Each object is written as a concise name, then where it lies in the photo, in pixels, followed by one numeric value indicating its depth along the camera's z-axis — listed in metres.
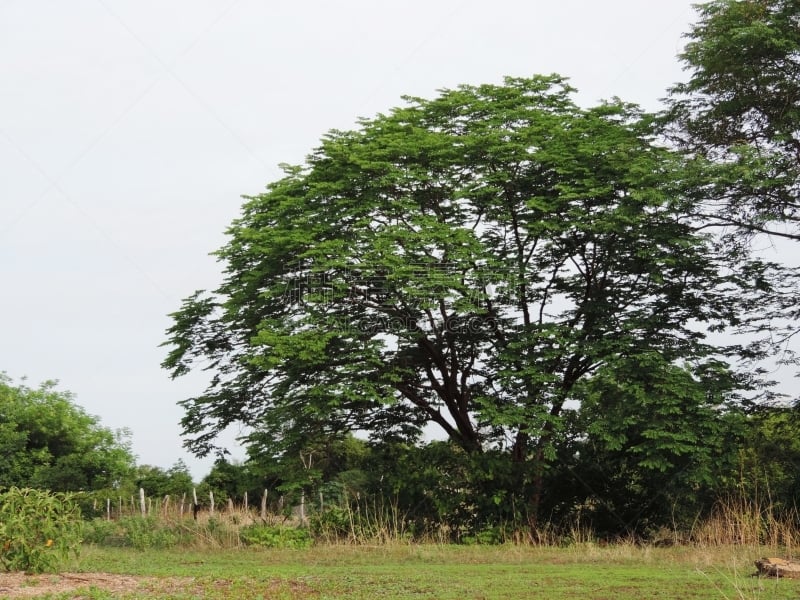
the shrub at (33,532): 10.52
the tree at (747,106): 16.75
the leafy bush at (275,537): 16.56
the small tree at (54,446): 32.44
